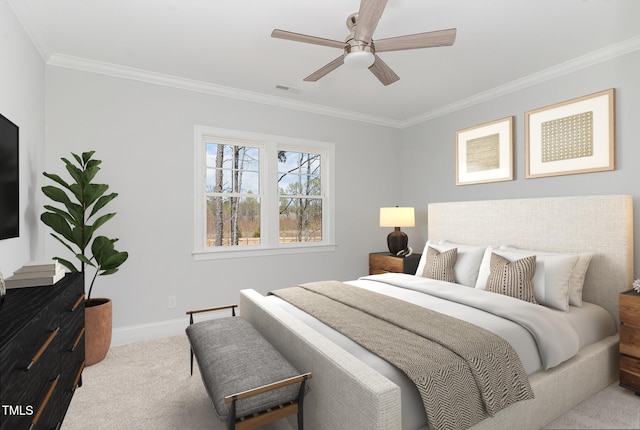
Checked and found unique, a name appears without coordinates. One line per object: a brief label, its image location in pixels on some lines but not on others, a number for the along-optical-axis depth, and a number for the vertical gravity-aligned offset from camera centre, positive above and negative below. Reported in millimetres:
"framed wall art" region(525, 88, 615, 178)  2865 +718
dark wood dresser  1176 -603
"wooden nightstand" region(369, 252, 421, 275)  4098 -612
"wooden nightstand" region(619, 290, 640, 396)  2246 -864
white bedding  1535 -717
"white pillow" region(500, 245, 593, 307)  2605 -506
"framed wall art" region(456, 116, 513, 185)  3630 +713
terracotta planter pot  2709 -950
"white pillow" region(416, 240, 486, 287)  3056 -463
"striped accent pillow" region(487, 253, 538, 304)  2537 -497
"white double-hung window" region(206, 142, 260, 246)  3799 +239
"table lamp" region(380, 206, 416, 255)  4266 -92
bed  1470 -694
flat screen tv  1962 +211
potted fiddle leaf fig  2650 -156
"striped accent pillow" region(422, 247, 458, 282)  3178 -500
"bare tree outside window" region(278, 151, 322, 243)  4227 +243
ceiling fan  1979 +1074
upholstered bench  1493 -777
